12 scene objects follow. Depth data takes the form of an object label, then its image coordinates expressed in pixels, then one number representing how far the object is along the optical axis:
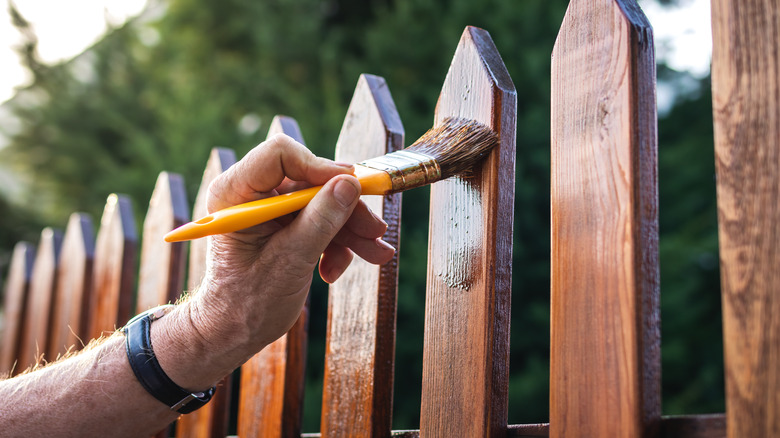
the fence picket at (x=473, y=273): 0.63
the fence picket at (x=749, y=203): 0.51
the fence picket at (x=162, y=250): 1.03
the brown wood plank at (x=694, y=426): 0.53
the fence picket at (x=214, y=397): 0.91
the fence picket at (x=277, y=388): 0.81
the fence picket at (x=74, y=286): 1.32
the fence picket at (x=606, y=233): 0.56
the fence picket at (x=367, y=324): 0.72
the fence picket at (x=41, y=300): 1.49
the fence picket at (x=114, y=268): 1.17
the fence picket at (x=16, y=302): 1.67
